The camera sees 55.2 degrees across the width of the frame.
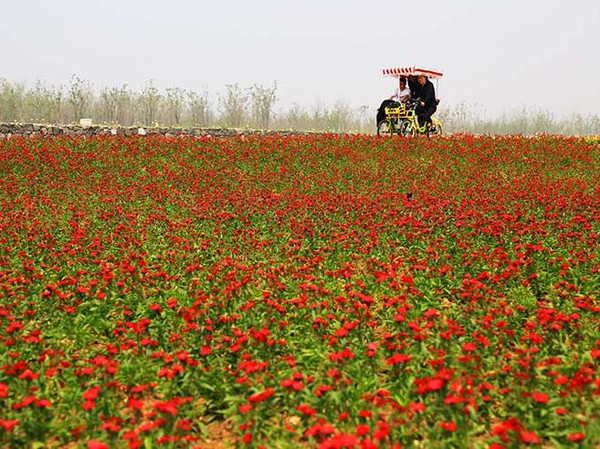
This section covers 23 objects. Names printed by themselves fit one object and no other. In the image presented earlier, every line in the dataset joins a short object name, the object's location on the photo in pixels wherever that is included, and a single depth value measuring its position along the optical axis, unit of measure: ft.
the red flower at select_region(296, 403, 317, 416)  10.75
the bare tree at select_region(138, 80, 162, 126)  142.64
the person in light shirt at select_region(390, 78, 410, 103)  69.26
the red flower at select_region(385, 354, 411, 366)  12.48
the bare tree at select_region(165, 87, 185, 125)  146.51
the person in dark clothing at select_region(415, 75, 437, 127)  67.77
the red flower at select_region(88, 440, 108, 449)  9.80
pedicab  67.41
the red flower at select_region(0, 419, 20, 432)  10.59
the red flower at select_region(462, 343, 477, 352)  12.32
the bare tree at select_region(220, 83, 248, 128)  152.97
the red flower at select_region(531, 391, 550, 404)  10.56
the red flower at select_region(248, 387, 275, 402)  11.58
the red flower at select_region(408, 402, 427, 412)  10.71
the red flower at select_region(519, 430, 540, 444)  9.41
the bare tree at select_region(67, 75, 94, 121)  124.06
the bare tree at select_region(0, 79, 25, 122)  136.87
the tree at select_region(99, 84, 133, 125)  138.62
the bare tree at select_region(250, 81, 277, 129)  147.43
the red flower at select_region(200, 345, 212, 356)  13.75
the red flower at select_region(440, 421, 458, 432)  10.20
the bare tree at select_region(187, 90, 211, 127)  151.43
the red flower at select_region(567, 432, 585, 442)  10.05
